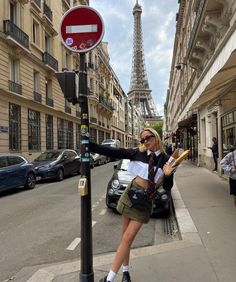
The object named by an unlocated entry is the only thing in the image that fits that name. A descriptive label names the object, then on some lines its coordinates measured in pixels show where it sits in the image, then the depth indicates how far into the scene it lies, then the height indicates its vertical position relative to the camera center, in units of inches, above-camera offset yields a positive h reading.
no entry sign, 113.4 +54.2
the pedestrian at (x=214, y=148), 457.5 -6.1
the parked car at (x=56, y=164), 466.9 -34.0
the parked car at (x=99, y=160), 814.6 -45.2
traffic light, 109.0 +27.8
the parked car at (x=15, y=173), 351.4 -37.3
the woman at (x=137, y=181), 106.3 -15.2
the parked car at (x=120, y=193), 231.6 -46.6
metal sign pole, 109.2 -28.8
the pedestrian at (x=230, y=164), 204.7 -16.2
